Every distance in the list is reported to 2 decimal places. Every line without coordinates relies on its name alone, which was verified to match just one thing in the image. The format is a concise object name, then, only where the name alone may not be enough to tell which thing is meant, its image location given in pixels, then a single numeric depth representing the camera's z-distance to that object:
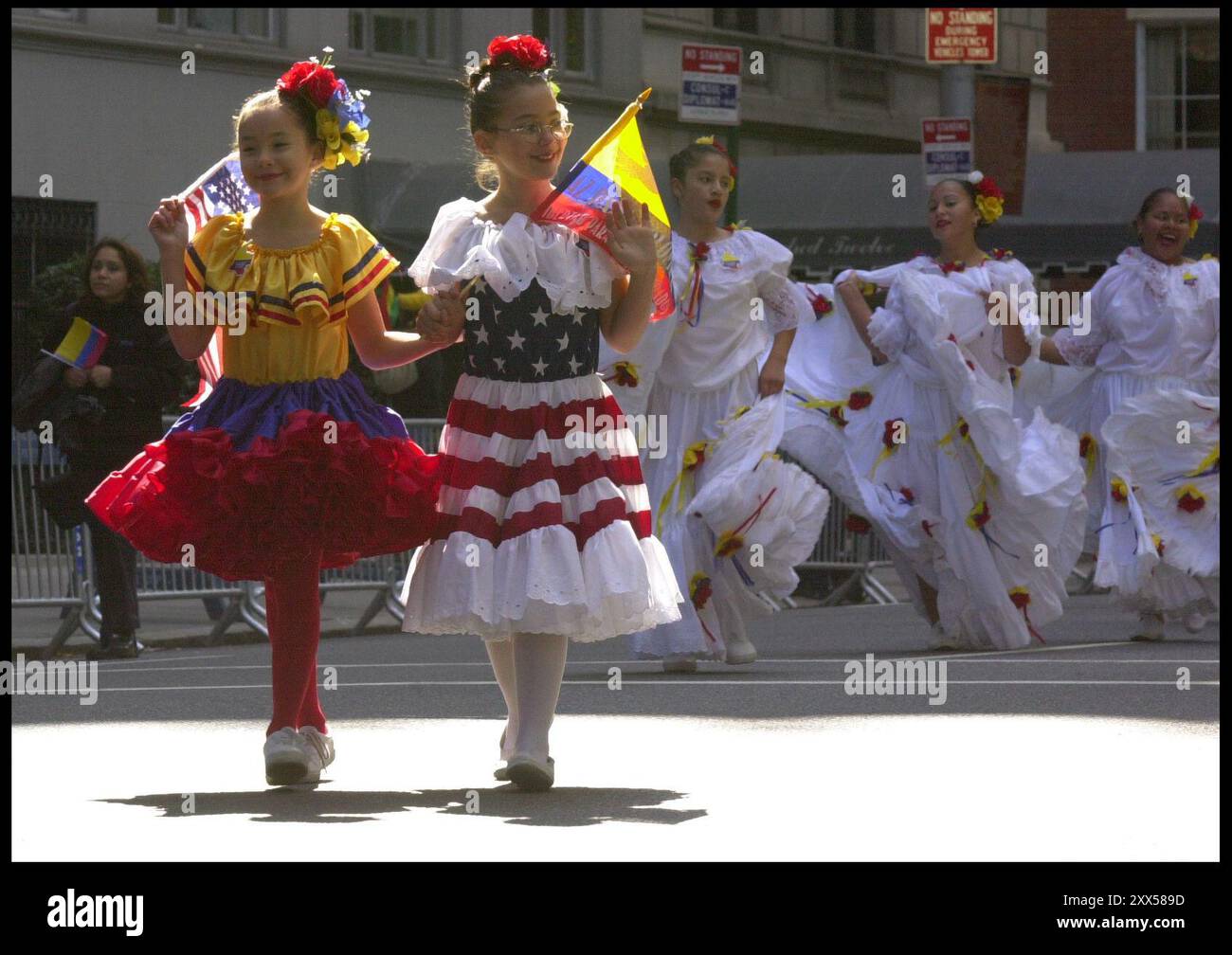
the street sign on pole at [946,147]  18.75
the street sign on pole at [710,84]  18.39
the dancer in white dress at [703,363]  10.73
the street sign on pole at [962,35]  20.27
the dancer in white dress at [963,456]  11.92
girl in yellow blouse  6.86
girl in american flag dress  6.84
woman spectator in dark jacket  12.89
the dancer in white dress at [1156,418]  12.59
